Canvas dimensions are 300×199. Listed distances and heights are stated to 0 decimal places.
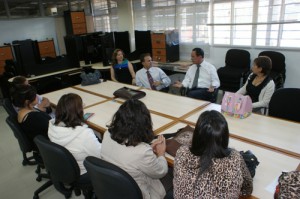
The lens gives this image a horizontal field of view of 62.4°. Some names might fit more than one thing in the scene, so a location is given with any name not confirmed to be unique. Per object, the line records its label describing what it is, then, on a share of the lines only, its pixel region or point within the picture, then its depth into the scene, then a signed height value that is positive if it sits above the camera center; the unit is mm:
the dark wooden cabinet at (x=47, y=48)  6404 -335
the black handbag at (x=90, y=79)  3730 -672
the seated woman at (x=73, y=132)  1819 -700
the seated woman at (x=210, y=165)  1131 -625
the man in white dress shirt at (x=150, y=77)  3686 -702
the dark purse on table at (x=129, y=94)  2905 -725
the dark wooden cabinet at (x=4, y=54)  5547 -362
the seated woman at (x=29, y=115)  2204 -684
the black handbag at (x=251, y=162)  1378 -751
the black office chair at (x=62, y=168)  1668 -916
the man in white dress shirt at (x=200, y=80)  3484 -750
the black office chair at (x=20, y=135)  2232 -871
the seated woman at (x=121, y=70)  4184 -650
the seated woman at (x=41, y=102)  2911 -763
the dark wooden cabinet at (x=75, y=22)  6316 +302
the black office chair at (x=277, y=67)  3568 -643
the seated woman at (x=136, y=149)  1405 -664
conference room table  1488 -810
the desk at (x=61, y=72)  4614 -741
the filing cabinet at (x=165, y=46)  4773 -329
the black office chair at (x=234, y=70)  3902 -709
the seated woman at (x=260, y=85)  2613 -651
